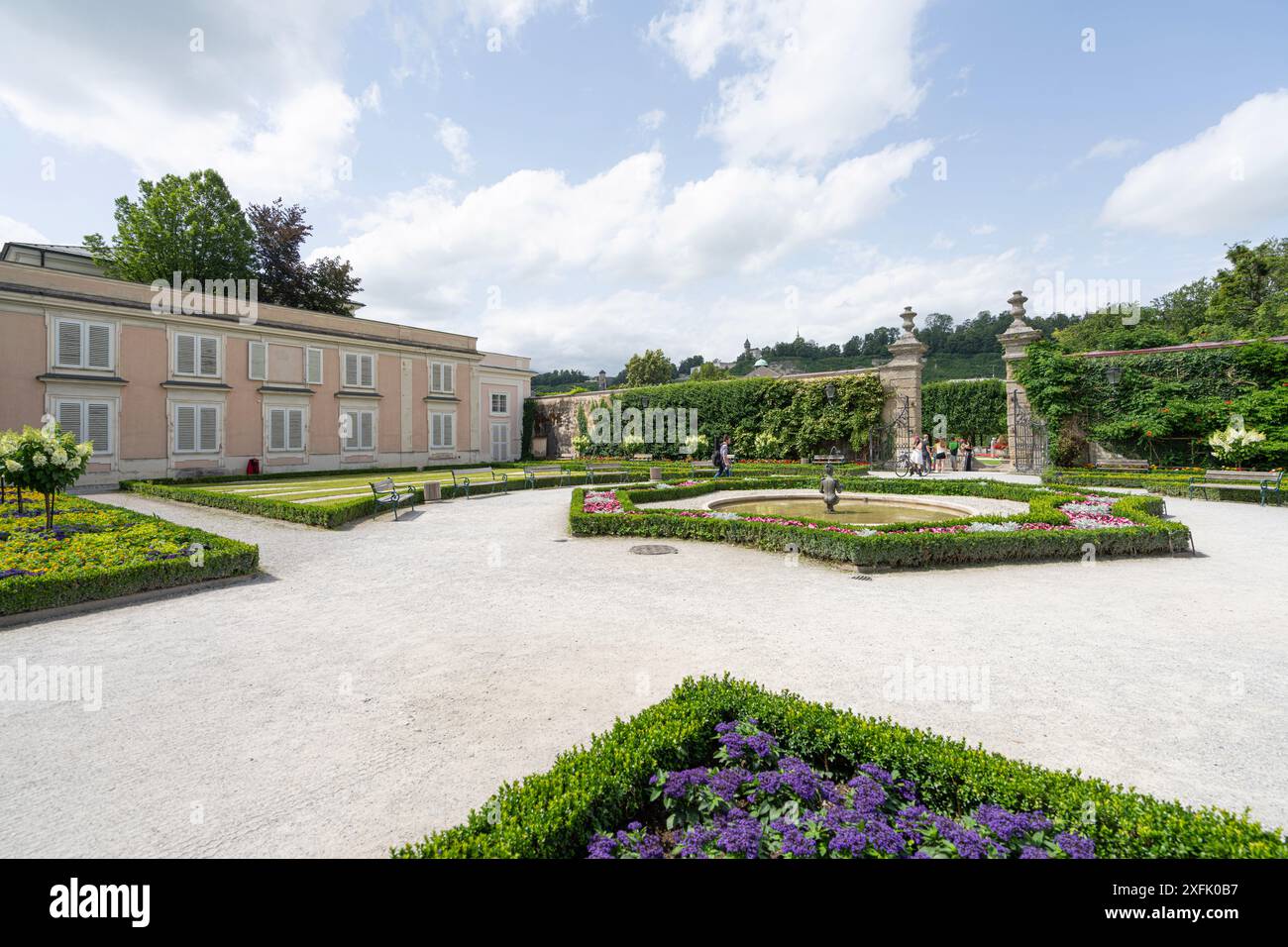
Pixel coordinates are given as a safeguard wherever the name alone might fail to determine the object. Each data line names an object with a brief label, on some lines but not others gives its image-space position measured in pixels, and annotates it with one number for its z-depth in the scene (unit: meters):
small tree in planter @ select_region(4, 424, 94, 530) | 9.98
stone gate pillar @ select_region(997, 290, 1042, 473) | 23.72
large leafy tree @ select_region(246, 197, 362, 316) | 36.50
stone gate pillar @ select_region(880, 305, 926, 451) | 25.48
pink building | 20.09
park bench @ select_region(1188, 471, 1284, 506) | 14.34
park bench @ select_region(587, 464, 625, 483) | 21.65
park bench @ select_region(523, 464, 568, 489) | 20.53
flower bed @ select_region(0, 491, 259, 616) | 6.71
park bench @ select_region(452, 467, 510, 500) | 18.36
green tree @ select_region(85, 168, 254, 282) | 31.52
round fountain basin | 13.13
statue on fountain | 13.21
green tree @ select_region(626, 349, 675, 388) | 69.31
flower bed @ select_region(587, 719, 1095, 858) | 2.36
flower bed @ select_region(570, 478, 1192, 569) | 8.69
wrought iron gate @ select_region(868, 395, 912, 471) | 25.97
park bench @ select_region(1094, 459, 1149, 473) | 20.80
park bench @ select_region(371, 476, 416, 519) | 14.02
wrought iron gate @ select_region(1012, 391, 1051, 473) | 23.47
